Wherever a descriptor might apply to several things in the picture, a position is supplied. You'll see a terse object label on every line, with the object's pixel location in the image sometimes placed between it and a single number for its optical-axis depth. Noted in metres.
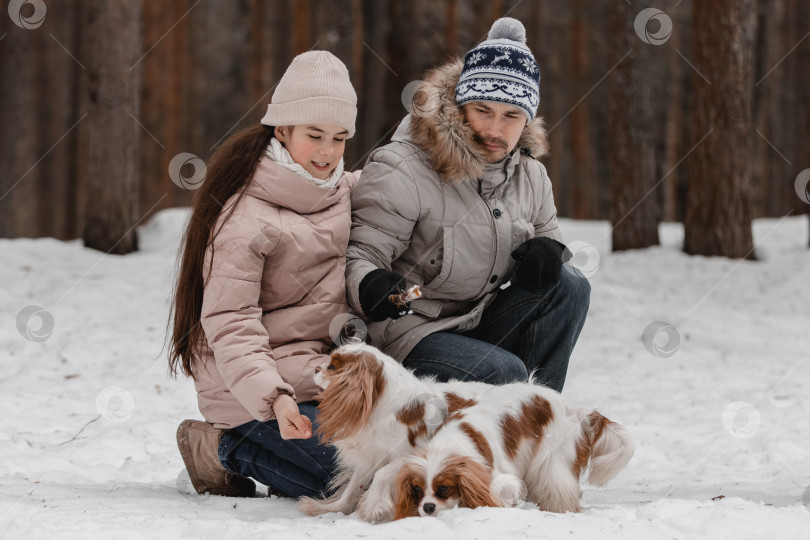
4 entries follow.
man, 7.16
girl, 6.43
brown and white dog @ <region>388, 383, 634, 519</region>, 5.59
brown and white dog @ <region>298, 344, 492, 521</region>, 5.82
